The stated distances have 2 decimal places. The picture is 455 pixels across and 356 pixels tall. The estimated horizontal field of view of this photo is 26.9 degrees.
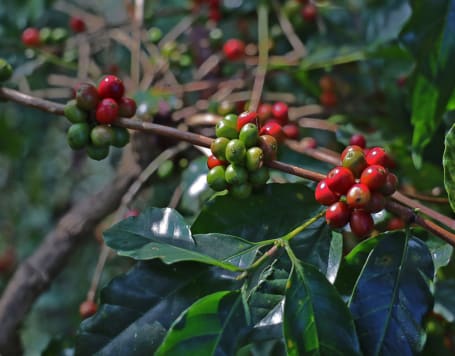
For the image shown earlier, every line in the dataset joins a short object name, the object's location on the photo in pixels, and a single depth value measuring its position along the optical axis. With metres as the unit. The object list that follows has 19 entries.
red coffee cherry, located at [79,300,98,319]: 0.66
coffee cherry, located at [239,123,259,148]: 0.50
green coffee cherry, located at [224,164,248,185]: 0.50
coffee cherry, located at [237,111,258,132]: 0.51
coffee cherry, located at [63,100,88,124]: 0.54
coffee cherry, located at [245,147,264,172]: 0.49
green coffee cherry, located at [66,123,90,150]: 0.53
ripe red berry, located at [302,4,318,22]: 0.83
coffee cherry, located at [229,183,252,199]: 0.51
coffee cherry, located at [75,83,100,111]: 0.54
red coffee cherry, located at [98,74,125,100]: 0.55
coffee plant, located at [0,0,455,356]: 0.48
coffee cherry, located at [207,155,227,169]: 0.52
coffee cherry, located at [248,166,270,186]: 0.51
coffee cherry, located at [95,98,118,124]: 0.53
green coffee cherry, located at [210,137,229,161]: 0.51
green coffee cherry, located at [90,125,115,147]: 0.53
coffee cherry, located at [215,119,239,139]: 0.51
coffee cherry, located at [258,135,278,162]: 0.50
